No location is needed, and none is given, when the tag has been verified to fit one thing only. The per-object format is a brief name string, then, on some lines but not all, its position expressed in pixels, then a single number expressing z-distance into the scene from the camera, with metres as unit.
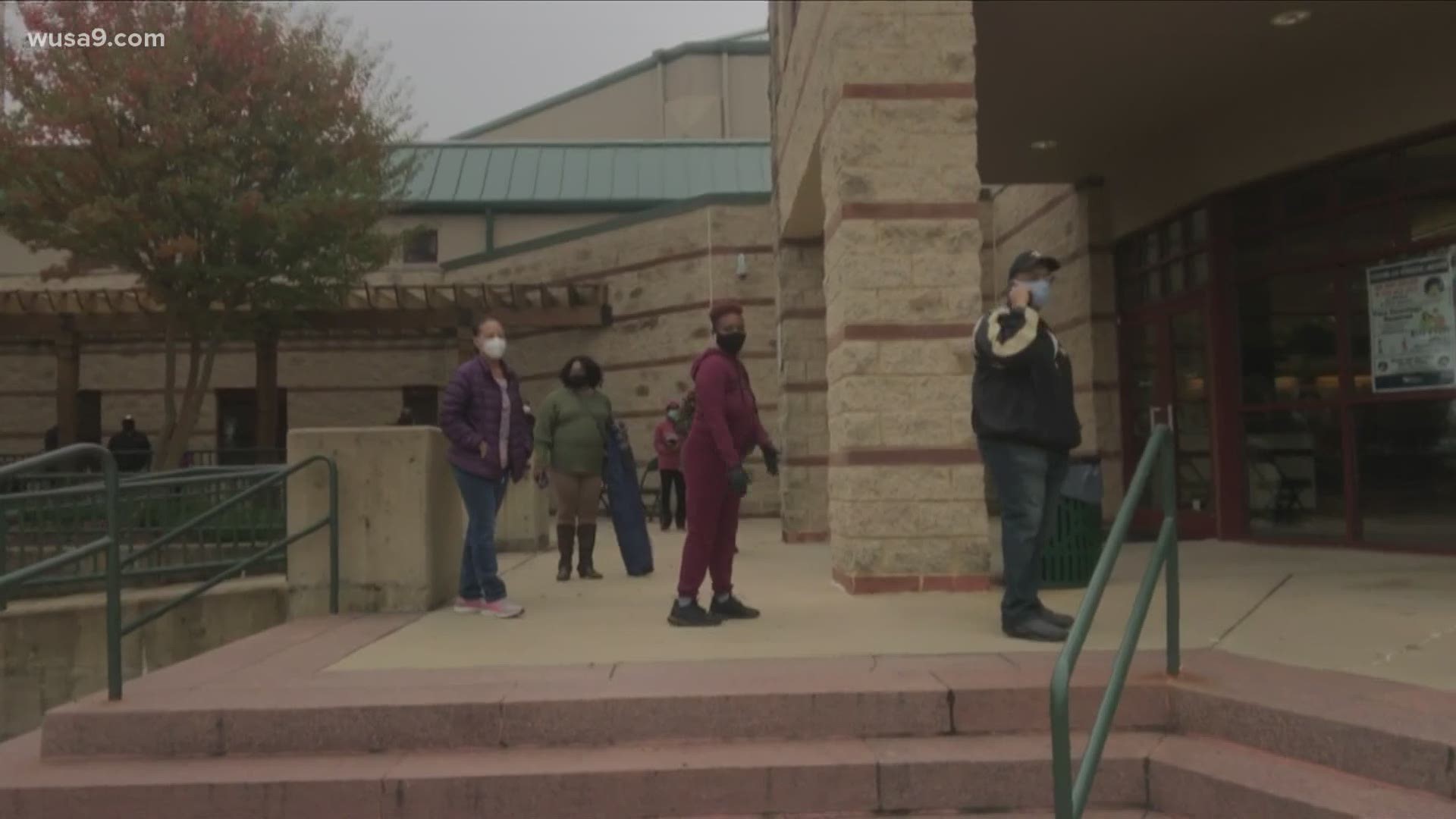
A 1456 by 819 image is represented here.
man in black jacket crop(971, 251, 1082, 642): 5.73
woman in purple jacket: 6.86
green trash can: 7.58
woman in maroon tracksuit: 6.31
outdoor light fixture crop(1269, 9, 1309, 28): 8.12
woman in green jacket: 9.06
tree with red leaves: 14.98
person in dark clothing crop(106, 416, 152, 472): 19.23
